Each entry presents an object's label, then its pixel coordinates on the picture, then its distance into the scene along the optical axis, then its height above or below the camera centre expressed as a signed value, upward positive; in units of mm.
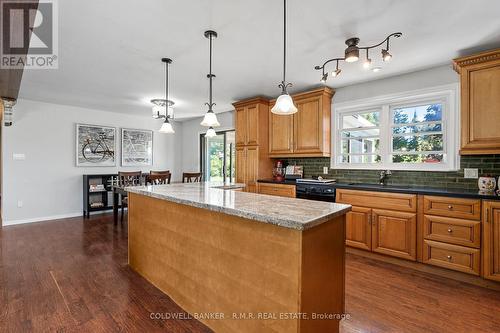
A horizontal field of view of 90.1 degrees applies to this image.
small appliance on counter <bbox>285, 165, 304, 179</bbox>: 4352 -92
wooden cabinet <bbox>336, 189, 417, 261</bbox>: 2785 -659
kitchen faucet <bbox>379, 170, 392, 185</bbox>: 3490 -125
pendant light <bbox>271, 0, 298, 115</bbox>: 1982 +493
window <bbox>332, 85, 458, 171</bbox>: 3075 +489
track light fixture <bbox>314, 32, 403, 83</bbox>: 2294 +1139
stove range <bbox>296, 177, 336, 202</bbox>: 3441 -323
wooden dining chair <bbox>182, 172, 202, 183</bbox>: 4653 -184
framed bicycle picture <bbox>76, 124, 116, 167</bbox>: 5266 +451
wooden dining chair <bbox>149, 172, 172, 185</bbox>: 4113 -205
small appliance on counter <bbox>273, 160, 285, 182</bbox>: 4558 -72
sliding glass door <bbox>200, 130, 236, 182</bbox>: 5887 +251
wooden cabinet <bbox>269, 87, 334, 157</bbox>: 3824 +638
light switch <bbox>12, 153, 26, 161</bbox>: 4543 +156
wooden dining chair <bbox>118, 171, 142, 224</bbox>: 4709 -262
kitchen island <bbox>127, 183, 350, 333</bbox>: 1312 -593
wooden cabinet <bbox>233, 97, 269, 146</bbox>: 4359 +808
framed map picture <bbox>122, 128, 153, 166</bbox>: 5898 +462
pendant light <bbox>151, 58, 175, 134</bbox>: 4168 +1039
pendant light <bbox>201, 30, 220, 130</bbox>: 2594 +491
